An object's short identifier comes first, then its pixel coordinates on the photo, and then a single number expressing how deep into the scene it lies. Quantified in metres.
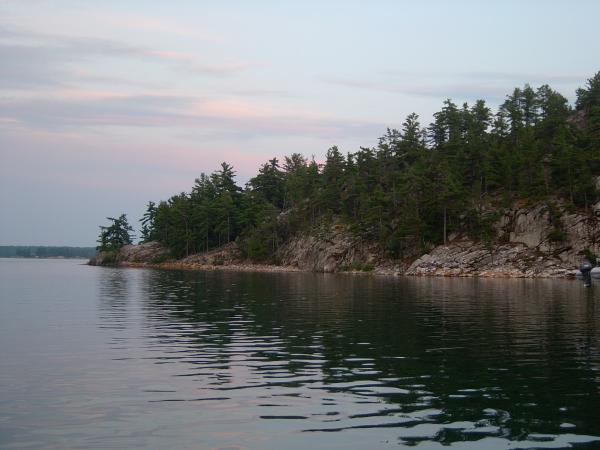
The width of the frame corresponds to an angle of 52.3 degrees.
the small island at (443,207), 114.25
